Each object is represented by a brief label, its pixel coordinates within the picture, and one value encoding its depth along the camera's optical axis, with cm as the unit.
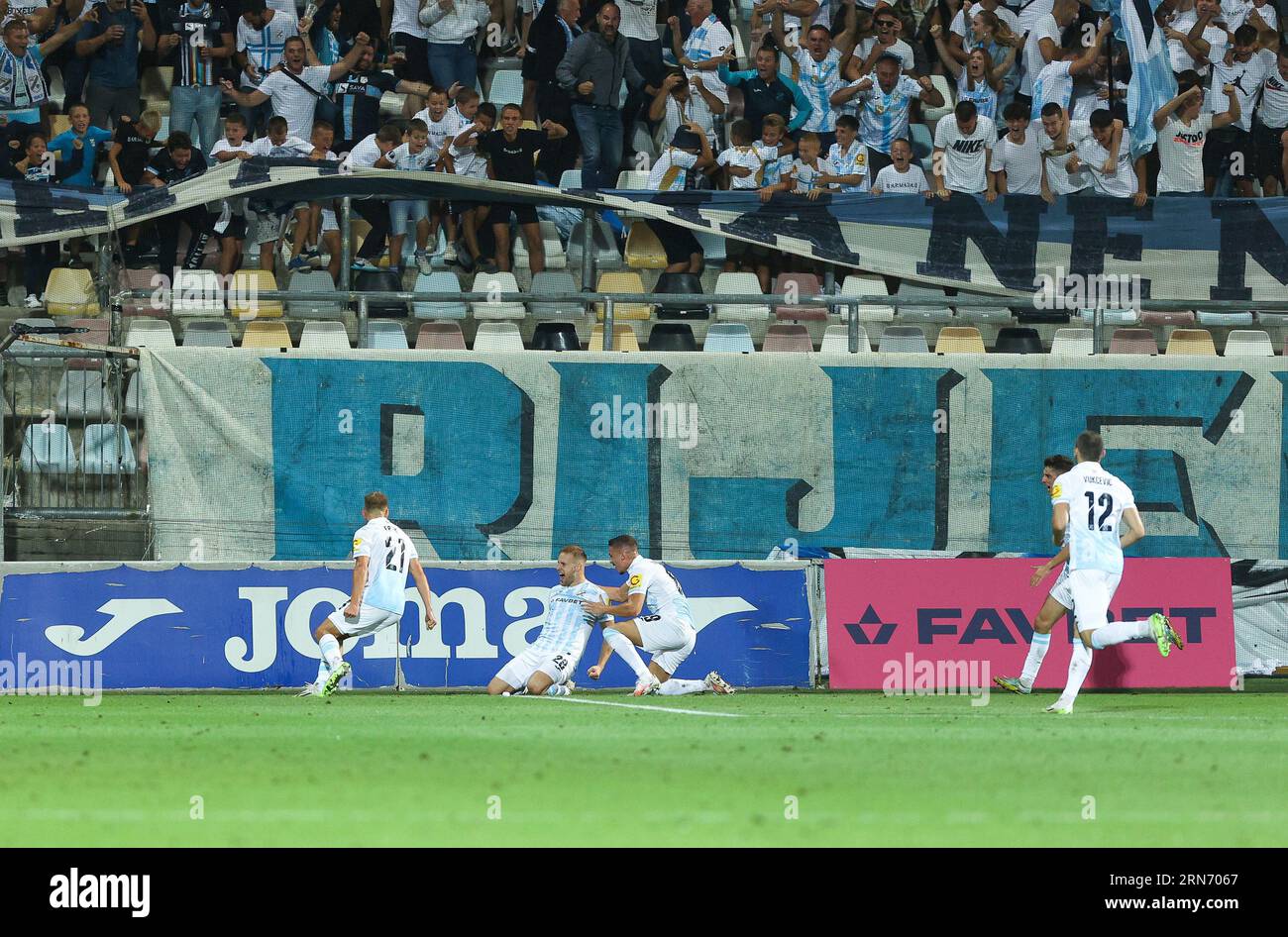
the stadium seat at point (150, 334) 1781
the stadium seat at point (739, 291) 1862
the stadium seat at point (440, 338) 1797
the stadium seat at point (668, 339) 1822
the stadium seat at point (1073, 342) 1820
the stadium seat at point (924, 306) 1769
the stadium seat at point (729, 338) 1828
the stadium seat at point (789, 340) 1819
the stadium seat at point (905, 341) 1833
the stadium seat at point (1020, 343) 1825
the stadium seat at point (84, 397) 1623
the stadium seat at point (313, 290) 1842
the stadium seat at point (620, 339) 1803
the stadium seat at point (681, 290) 1878
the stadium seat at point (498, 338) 1819
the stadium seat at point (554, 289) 1870
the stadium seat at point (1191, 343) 1845
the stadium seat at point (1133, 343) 1828
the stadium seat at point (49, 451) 1608
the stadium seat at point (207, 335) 1792
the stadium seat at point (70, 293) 1811
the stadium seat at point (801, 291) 1844
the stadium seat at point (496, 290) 1848
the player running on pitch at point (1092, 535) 1212
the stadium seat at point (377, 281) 1861
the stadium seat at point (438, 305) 1842
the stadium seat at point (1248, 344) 1828
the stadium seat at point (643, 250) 1872
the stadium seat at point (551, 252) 1944
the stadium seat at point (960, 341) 1839
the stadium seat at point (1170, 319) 1872
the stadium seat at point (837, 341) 1831
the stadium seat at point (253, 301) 1803
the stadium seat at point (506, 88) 2116
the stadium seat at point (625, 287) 1870
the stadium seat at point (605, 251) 1902
